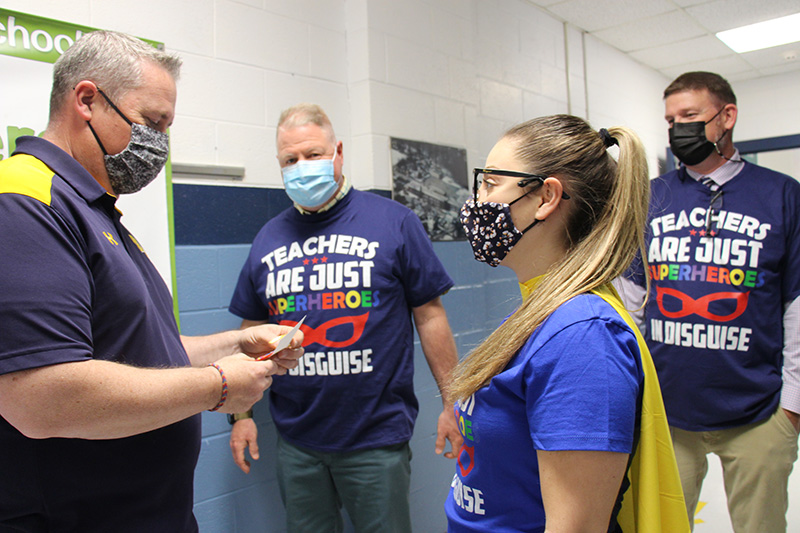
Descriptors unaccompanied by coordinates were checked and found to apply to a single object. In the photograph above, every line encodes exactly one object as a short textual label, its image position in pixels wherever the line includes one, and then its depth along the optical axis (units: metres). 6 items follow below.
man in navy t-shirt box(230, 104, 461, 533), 1.74
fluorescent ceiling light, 4.13
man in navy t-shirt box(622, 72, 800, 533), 1.79
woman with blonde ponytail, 0.80
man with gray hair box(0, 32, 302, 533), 0.86
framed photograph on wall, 2.44
